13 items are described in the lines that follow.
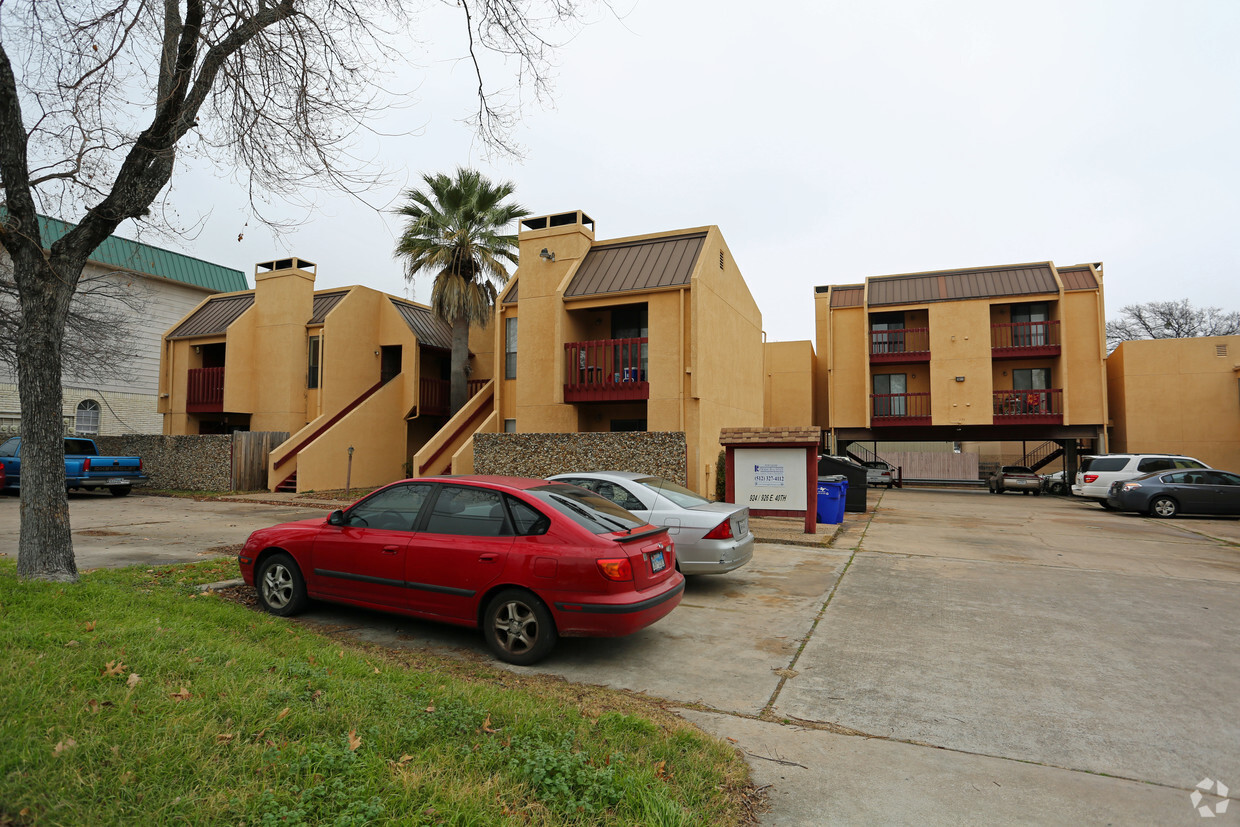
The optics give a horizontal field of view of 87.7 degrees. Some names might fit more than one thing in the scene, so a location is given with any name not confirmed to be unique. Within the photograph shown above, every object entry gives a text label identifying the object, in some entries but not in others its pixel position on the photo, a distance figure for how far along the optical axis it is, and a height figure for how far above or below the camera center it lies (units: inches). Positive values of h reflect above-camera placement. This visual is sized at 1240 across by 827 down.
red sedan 196.4 -38.7
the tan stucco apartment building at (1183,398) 960.9 +66.2
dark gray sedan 634.8 -52.0
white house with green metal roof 1120.1 +140.3
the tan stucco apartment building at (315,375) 877.2 +103.4
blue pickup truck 702.5 -23.5
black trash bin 675.4 -40.7
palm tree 835.4 +266.5
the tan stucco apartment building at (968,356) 1019.9 +144.6
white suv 738.8 -29.8
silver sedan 298.2 -35.3
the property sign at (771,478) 507.2 -27.8
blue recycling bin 538.9 -48.3
